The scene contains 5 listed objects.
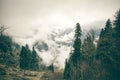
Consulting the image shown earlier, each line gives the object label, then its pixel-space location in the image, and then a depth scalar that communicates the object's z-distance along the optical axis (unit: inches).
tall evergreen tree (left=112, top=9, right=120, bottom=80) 986.5
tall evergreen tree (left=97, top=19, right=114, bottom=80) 1035.1
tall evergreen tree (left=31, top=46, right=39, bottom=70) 2222.7
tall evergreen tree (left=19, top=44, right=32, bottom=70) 2113.5
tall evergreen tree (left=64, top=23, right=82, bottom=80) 1365.8
